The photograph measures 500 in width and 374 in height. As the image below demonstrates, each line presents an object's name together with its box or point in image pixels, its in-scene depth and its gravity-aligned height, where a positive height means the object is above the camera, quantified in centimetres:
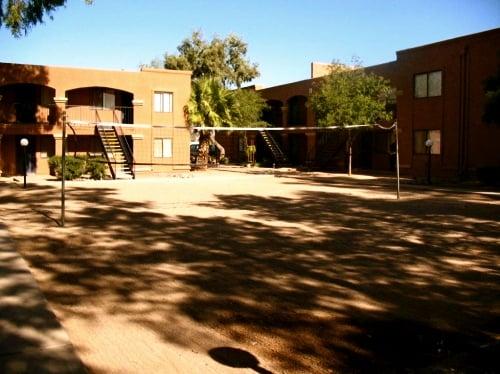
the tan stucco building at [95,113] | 3128 +303
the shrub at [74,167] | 2702 -29
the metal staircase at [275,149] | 4416 +112
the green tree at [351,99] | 3083 +381
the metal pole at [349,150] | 3219 +74
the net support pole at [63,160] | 1203 +3
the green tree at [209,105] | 3534 +389
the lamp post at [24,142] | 2195 +81
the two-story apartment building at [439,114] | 2739 +273
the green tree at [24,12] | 2108 +606
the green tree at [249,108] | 4056 +426
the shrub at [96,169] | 2800 -39
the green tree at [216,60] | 5319 +1033
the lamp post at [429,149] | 2561 +65
